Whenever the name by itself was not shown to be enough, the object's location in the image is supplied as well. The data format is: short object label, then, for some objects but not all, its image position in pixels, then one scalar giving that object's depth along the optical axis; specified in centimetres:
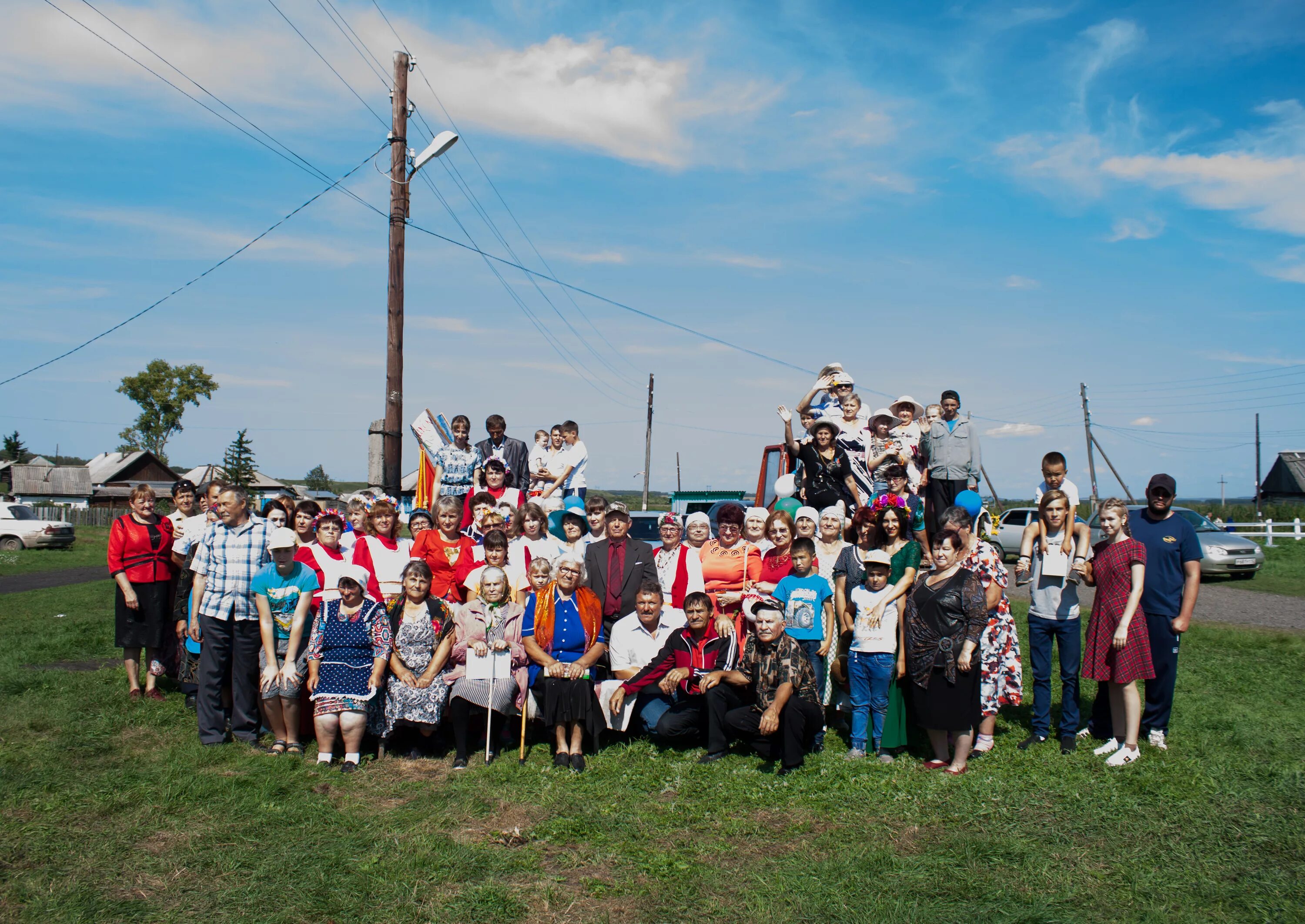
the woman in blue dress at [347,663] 611
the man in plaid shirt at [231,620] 643
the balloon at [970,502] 682
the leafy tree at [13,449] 7975
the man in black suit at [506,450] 919
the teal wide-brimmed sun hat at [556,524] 816
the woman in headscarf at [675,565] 691
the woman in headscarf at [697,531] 718
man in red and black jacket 638
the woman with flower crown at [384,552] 698
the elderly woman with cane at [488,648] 630
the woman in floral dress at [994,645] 624
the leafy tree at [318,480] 9007
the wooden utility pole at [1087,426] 3569
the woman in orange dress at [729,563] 693
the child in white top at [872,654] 612
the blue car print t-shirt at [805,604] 632
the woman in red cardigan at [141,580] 739
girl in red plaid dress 583
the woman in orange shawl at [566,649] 627
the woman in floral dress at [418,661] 627
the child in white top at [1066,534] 615
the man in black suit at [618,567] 687
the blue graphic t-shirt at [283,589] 640
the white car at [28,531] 2830
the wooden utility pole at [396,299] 1034
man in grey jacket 785
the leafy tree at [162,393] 5875
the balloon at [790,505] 785
